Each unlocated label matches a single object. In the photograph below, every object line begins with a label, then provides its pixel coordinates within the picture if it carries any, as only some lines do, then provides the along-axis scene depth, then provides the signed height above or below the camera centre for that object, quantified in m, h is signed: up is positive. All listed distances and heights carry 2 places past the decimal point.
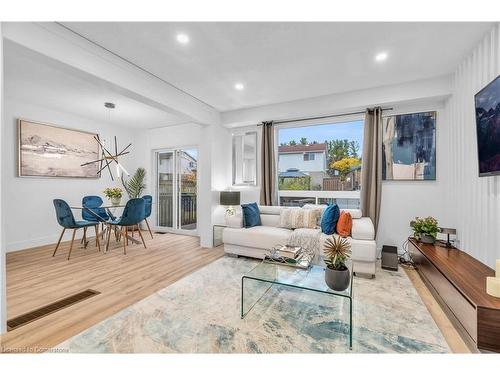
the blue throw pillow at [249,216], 3.90 -0.51
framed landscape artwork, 4.17 +0.71
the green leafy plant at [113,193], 4.24 -0.13
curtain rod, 3.91 +1.31
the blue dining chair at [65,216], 3.58 -0.47
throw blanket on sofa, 3.16 -0.74
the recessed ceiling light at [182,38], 2.26 +1.51
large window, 4.06 +0.45
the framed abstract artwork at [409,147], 3.51 +0.65
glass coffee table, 1.93 -0.86
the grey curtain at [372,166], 3.69 +0.36
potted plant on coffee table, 1.86 -0.68
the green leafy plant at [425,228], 2.92 -0.52
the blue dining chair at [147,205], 4.74 -0.39
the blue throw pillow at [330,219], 3.27 -0.46
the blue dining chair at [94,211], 4.32 -0.49
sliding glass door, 5.75 -0.09
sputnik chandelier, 4.14 +1.51
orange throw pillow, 3.18 -0.53
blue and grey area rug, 1.66 -1.17
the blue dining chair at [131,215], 3.93 -0.51
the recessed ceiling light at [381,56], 2.58 +1.52
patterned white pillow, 3.62 -0.50
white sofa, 2.91 -0.74
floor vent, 1.93 -1.17
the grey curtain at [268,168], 4.52 +0.38
